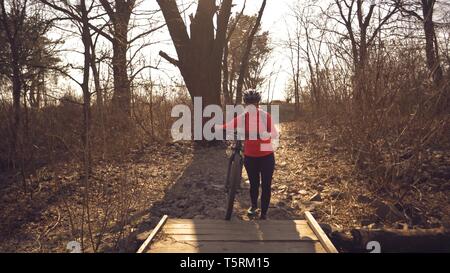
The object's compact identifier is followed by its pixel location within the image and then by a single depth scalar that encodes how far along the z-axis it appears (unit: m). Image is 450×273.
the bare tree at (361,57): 7.59
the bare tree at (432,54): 7.10
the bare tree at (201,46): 13.41
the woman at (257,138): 5.81
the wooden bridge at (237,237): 4.70
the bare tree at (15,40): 9.75
